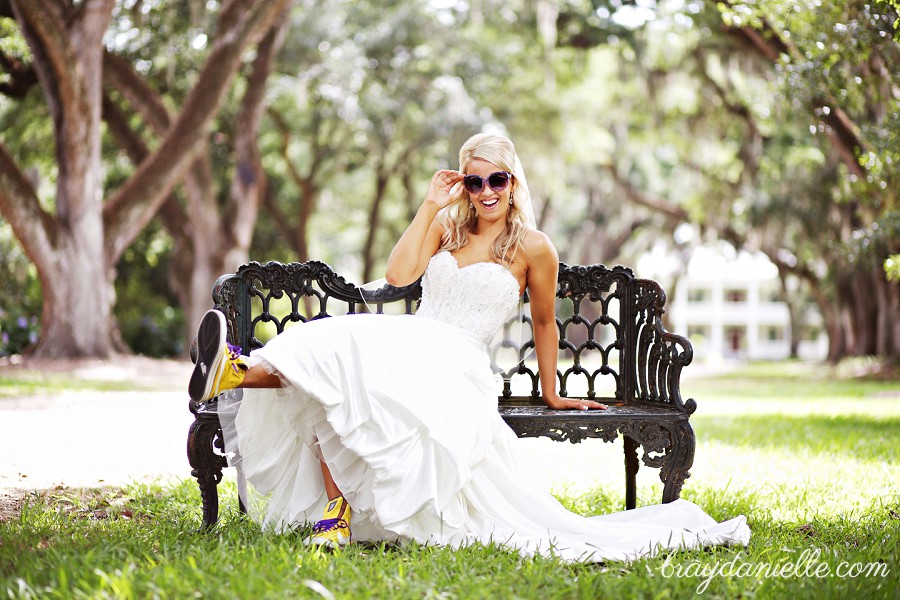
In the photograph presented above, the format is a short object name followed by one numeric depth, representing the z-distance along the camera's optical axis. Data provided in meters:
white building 61.19
